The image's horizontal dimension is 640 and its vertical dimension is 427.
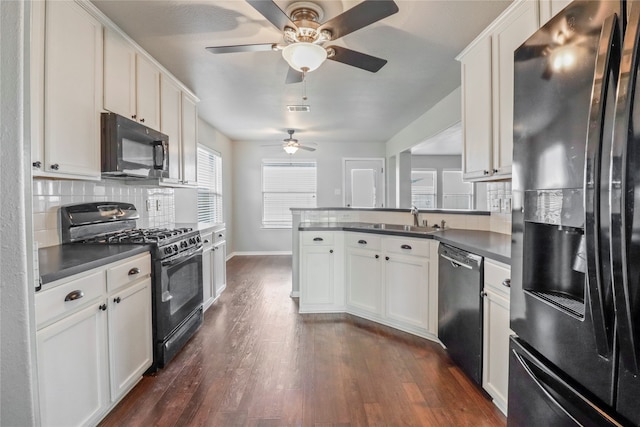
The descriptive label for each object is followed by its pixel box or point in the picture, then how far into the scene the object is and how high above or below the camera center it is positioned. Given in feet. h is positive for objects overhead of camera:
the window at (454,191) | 26.89 +1.43
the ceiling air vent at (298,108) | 11.14 +3.61
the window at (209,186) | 16.35 +1.26
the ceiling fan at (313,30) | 5.15 +3.32
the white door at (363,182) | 21.88 +1.81
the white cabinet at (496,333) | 5.38 -2.28
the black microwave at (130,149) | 6.91 +1.44
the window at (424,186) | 26.96 +1.87
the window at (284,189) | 21.58 +1.31
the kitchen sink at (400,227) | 9.83 -0.66
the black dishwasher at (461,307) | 6.20 -2.19
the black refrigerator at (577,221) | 2.43 -0.13
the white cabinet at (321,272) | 10.31 -2.15
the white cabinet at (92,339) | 4.31 -2.16
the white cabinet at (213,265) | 10.29 -2.06
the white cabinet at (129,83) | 7.08 +3.17
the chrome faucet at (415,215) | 10.76 -0.26
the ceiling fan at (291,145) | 16.71 +3.37
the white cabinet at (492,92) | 6.30 +2.70
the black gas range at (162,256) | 6.88 -1.17
